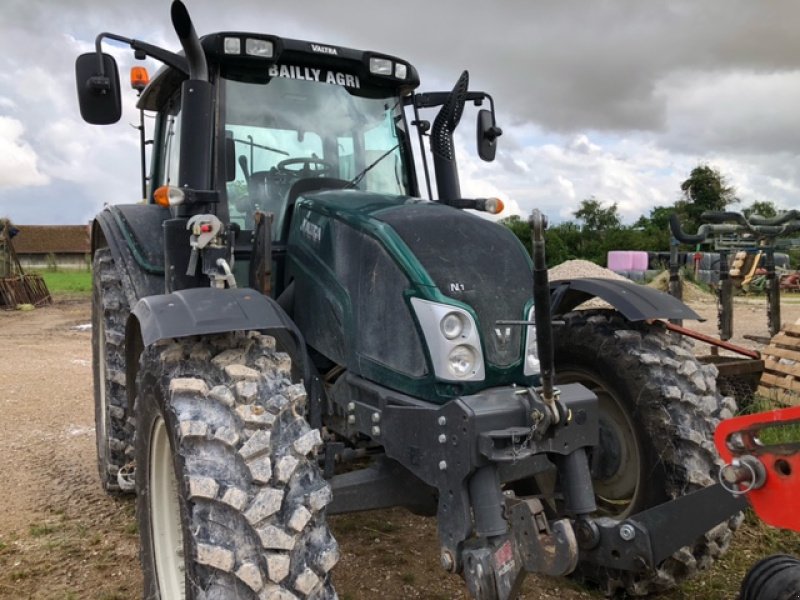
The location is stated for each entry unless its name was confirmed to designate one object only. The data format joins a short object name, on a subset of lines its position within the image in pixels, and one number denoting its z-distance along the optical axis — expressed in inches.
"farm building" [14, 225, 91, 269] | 2214.6
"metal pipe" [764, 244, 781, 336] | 297.1
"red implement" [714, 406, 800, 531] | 86.1
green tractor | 97.9
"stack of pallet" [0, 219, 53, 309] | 737.6
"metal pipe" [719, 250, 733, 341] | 291.6
